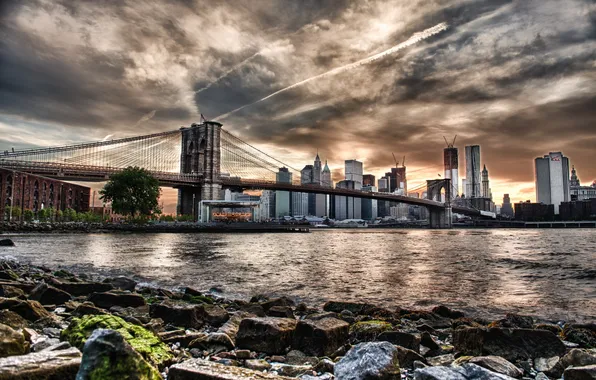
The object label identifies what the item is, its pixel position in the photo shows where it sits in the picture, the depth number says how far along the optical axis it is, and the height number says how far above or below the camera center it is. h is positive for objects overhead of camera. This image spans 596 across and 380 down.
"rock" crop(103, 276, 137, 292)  9.64 -1.68
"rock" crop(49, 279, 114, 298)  8.05 -1.48
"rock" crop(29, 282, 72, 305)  6.83 -1.40
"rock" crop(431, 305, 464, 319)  7.37 -1.82
